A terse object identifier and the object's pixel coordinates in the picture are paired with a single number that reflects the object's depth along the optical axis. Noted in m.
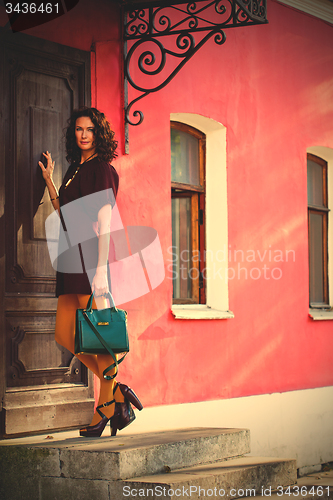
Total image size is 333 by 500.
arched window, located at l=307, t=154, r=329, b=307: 8.04
